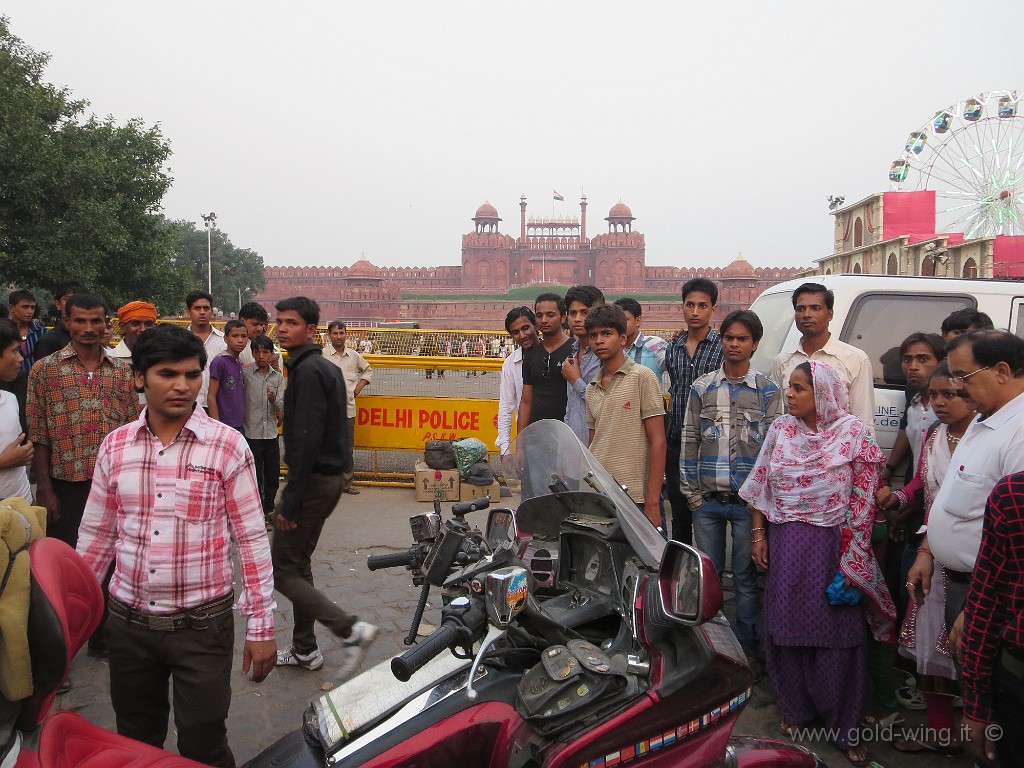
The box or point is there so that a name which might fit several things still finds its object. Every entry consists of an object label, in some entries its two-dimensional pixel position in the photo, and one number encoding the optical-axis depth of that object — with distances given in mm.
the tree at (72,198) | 13633
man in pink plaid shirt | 2064
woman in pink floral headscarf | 2967
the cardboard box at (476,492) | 6773
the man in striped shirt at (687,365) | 4211
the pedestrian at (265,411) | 5797
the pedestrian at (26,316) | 5375
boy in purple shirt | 5605
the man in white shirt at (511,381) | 5027
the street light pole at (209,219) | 41062
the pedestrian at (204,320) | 5773
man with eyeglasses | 2324
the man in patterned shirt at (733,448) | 3568
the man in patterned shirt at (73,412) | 3396
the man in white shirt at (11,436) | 3125
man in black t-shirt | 4781
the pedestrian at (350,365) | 7160
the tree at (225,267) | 51062
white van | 4646
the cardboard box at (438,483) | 6918
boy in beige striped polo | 3529
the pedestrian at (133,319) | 4957
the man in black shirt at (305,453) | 3266
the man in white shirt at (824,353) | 3811
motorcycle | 1503
